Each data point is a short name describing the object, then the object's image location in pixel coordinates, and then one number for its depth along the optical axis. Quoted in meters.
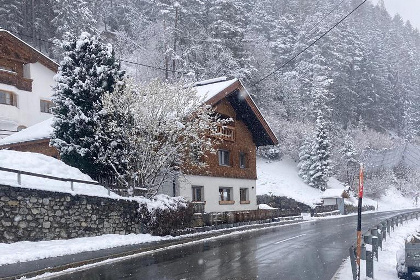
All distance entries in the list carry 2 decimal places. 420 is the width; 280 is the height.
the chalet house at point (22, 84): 38.06
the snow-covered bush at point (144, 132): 21.61
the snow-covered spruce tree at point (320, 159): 54.19
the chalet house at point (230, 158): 29.06
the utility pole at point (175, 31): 52.12
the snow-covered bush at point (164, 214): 20.09
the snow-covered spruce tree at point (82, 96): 21.86
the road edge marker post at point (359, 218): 8.88
